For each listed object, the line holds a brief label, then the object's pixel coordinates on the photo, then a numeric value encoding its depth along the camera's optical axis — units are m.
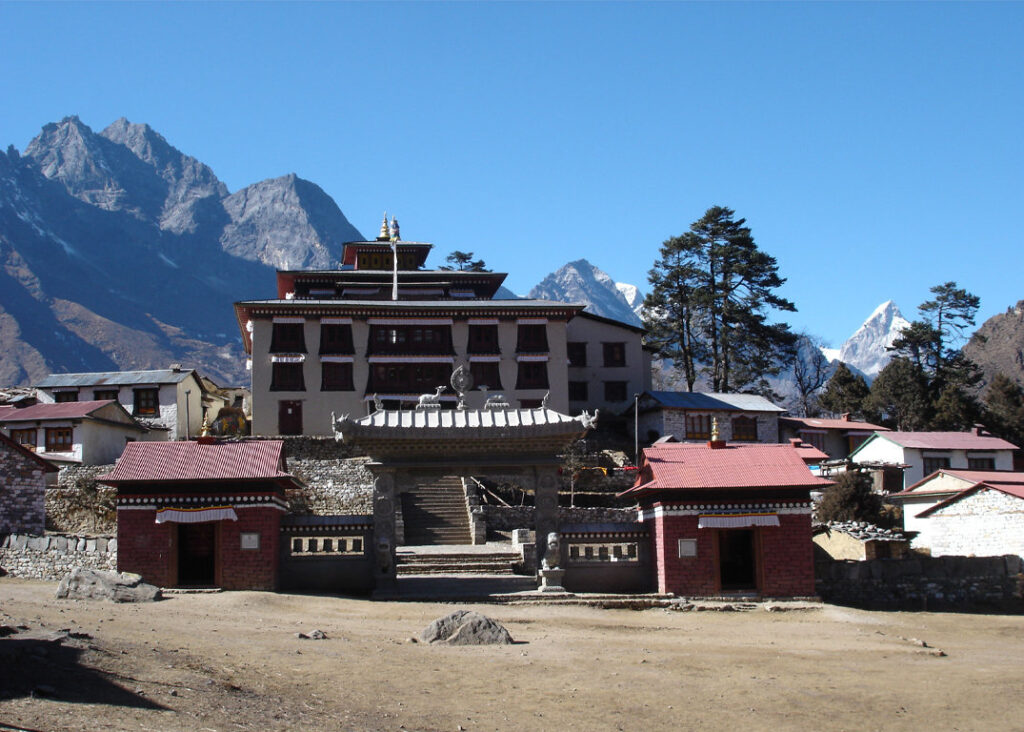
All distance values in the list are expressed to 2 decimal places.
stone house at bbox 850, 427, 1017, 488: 52.81
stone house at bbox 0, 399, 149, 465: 46.34
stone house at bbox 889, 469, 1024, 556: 35.16
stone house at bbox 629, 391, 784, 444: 57.22
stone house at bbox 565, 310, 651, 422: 62.88
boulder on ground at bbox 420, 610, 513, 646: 18.22
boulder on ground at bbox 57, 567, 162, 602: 21.38
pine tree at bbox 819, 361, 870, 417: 71.25
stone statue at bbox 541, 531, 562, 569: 26.09
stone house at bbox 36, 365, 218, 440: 55.97
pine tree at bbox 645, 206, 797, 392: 67.88
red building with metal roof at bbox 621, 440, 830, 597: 26.17
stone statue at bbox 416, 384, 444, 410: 27.91
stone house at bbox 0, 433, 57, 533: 33.25
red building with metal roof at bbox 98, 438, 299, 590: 25.42
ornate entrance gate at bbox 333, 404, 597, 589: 26.17
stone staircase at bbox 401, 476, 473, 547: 37.72
